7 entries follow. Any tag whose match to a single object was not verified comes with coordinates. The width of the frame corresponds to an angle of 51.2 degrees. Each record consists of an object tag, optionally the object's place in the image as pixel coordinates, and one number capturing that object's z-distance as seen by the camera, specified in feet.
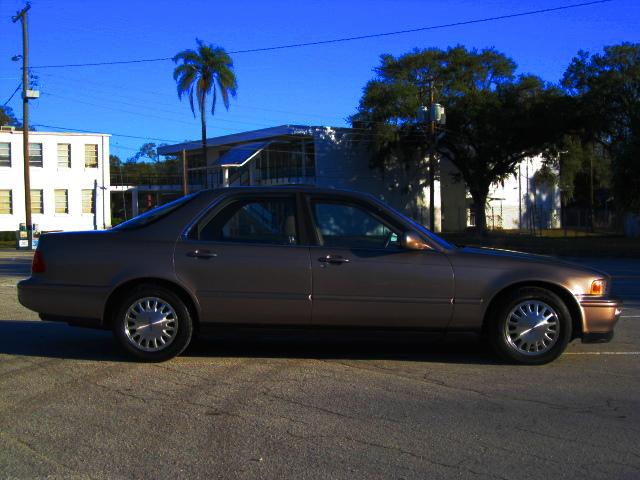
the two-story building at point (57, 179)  151.53
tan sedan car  20.31
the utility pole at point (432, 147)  106.77
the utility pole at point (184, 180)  132.34
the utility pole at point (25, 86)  109.19
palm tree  132.87
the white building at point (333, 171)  162.50
